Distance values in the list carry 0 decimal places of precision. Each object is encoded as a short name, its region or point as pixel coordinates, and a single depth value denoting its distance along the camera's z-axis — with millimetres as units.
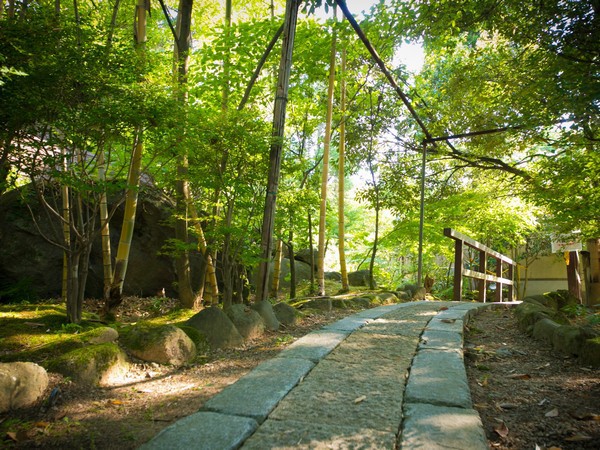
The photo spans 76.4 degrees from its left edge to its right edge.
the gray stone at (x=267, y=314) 3908
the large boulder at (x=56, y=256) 6035
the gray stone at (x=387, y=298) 6832
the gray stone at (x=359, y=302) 5828
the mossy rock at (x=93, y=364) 2293
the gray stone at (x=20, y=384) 1877
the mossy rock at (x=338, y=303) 5564
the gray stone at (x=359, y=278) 13633
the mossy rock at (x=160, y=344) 2748
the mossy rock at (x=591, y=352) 2653
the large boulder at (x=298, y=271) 11945
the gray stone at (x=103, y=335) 2781
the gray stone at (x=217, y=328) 3266
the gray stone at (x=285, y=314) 4211
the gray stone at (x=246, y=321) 3553
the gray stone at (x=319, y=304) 5258
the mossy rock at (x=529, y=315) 3941
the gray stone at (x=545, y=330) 3365
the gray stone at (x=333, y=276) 14133
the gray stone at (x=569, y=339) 2905
